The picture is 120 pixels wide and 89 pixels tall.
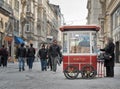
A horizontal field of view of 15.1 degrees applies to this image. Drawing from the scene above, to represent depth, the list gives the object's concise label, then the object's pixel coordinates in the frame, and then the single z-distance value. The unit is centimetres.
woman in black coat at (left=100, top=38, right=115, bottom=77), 2002
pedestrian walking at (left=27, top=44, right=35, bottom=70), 2939
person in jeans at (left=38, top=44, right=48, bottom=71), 2808
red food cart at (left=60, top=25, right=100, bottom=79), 1938
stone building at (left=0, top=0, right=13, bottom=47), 5448
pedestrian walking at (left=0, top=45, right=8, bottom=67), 3642
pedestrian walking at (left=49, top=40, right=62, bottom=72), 2506
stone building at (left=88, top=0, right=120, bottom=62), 5694
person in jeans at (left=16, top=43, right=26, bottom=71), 2782
